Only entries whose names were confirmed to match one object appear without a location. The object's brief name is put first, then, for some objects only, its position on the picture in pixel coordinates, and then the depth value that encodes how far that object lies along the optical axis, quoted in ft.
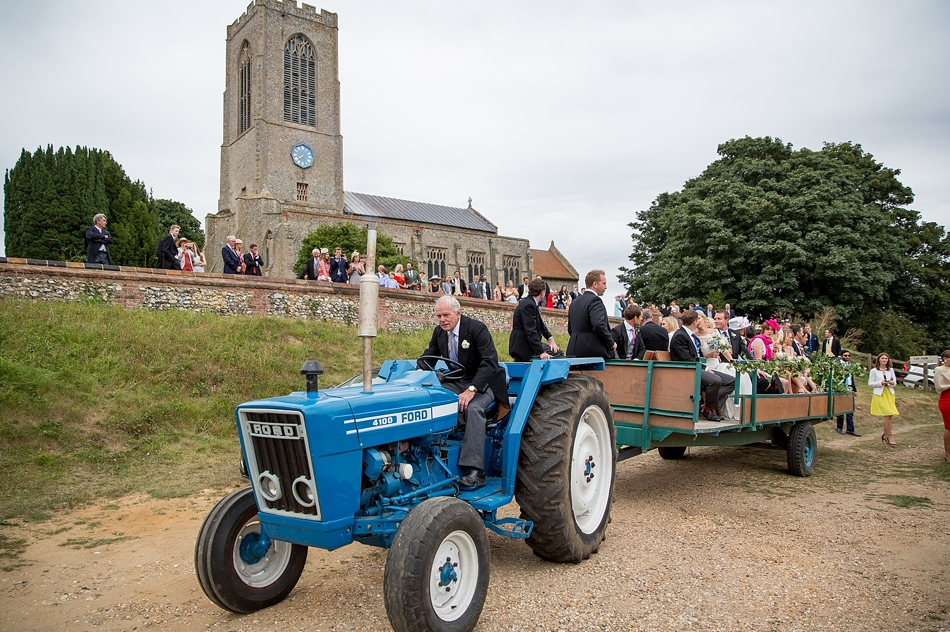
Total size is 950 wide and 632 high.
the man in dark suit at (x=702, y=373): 22.53
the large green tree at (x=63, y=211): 103.04
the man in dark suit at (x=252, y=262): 52.21
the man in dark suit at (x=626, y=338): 25.08
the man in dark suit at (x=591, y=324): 22.40
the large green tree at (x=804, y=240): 84.12
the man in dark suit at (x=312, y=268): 55.06
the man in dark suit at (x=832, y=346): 46.44
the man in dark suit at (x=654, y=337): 24.54
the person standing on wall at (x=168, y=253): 45.09
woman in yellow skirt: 36.29
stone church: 141.49
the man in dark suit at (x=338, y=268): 55.16
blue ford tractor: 11.23
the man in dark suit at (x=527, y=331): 22.90
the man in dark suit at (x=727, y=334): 27.68
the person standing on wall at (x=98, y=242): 41.39
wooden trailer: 20.11
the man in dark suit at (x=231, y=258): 49.39
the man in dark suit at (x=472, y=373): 14.01
